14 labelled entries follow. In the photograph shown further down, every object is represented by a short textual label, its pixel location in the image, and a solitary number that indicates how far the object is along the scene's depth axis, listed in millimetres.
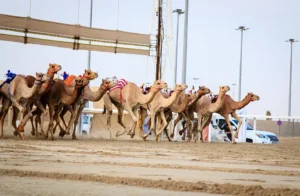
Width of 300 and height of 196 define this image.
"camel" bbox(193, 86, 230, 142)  25031
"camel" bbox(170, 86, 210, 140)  25094
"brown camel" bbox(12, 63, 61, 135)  20141
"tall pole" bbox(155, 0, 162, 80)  28141
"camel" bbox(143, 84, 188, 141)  23844
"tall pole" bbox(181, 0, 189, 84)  34719
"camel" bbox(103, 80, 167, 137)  23281
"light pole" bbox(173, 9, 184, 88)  51031
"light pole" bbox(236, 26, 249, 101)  58969
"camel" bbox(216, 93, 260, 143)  25828
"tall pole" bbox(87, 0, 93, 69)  34012
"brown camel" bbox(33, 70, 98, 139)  21766
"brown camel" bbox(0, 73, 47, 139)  19547
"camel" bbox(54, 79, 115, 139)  22766
